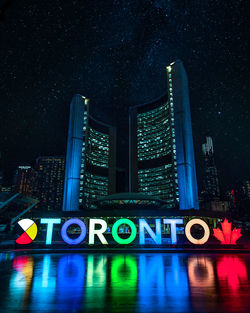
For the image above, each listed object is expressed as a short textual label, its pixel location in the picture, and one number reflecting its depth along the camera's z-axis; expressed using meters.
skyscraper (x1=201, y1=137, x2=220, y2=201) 190.50
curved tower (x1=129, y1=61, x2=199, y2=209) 82.69
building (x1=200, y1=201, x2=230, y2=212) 150.61
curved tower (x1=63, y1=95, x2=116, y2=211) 95.12
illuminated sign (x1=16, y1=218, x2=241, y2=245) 19.52
